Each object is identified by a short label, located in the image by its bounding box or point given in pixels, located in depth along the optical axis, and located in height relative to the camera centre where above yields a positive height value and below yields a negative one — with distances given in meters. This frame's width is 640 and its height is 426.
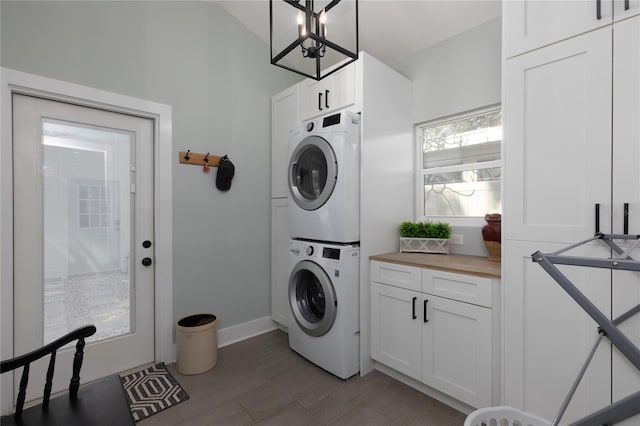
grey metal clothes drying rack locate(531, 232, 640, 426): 0.80 -0.31
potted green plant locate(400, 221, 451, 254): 2.32 -0.21
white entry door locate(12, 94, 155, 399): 1.90 -0.17
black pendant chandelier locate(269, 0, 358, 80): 1.25 +0.79
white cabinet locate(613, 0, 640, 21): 1.19 +0.82
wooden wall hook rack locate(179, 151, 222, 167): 2.48 +0.44
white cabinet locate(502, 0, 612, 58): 1.29 +0.88
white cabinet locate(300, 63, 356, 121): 2.24 +0.95
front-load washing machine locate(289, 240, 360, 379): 2.10 -0.72
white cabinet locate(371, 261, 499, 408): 1.64 -0.74
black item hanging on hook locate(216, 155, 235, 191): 2.63 +0.33
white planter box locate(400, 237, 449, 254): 2.32 -0.27
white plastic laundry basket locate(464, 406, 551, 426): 1.25 -0.89
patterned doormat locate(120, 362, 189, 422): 1.84 -1.21
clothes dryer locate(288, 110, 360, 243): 2.10 +0.24
